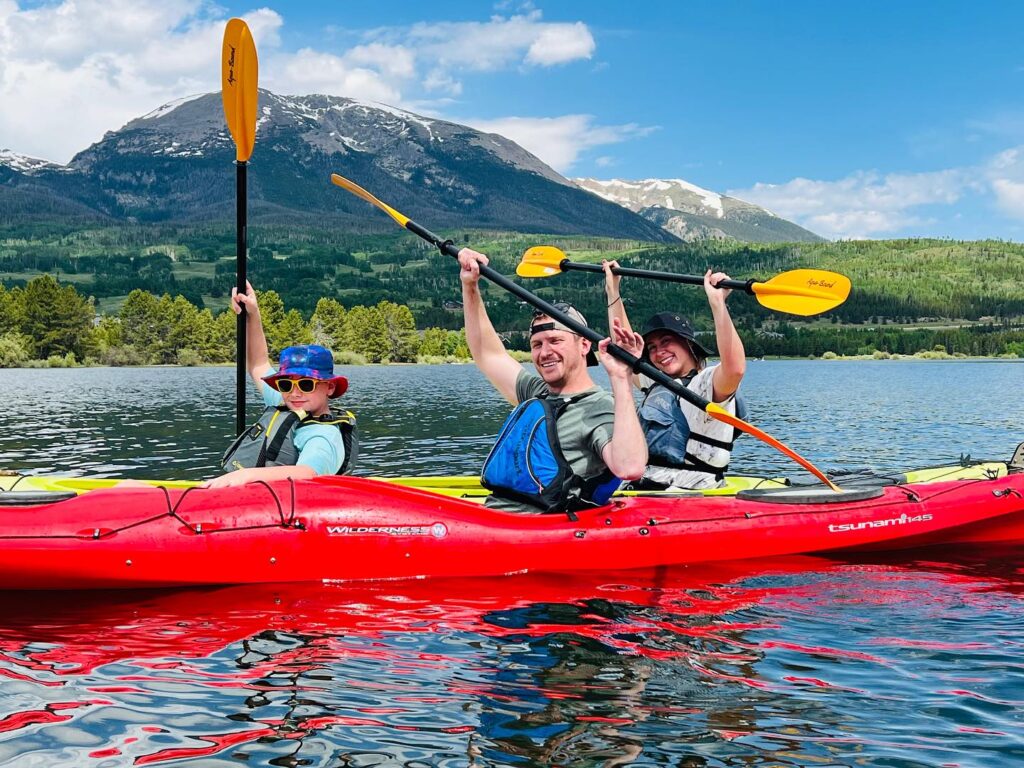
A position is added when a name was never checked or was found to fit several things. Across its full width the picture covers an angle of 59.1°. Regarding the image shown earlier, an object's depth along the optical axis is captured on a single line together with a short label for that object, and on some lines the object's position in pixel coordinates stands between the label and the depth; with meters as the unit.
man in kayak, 6.21
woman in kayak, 7.64
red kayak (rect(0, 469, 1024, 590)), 6.88
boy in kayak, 7.01
